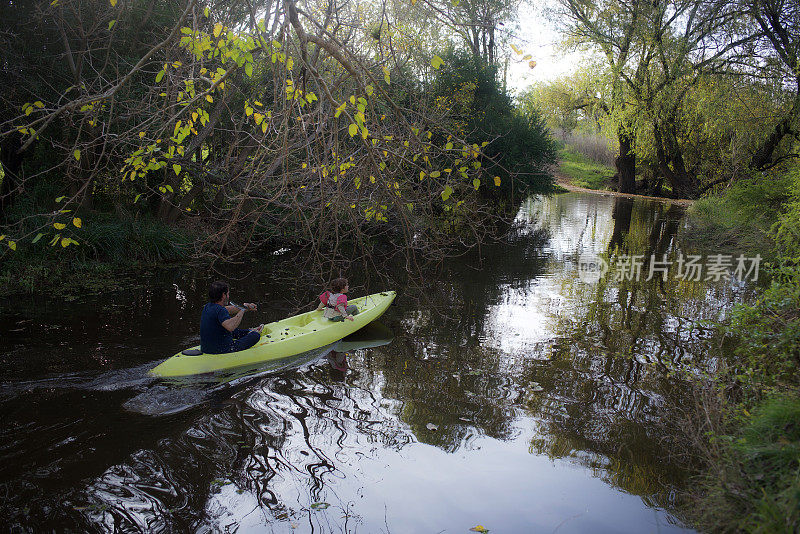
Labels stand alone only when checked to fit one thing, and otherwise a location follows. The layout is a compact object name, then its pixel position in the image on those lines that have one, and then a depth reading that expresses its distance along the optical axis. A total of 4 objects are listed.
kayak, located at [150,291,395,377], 6.07
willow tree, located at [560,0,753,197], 19.03
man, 6.18
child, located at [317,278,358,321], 7.56
